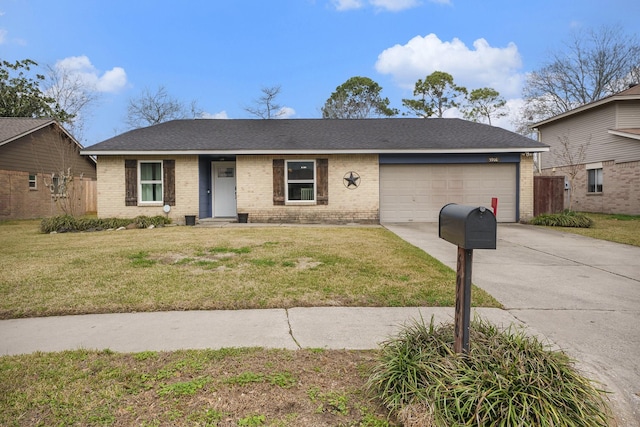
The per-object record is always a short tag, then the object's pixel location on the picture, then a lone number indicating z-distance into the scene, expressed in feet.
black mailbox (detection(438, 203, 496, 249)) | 7.69
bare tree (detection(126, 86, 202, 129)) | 110.48
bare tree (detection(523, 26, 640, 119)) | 98.17
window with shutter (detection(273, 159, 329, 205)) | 50.80
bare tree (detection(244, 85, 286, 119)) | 96.63
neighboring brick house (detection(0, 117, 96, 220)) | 64.49
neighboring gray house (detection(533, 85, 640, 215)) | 59.77
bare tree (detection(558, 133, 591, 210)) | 69.10
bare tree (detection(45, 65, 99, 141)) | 104.73
